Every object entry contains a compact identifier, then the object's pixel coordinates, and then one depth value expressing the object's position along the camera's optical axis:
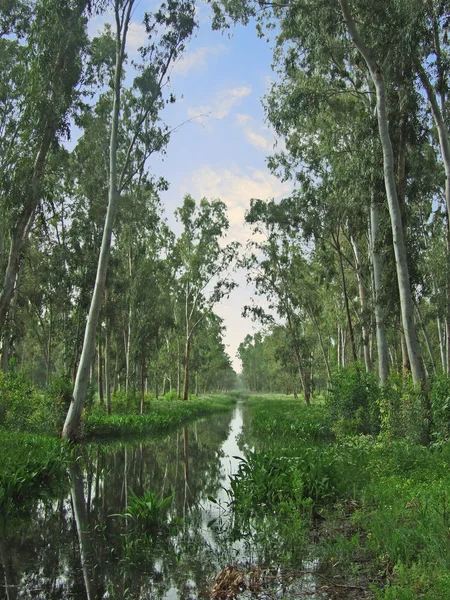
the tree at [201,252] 38.81
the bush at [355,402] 15.34
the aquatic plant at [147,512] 6.80
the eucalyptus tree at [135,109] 15.11
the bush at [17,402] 15.91
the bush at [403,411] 11.23
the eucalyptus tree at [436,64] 14.36
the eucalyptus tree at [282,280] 33.50
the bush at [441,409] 10.42
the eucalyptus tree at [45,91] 14.25
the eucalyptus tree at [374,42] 12.73
